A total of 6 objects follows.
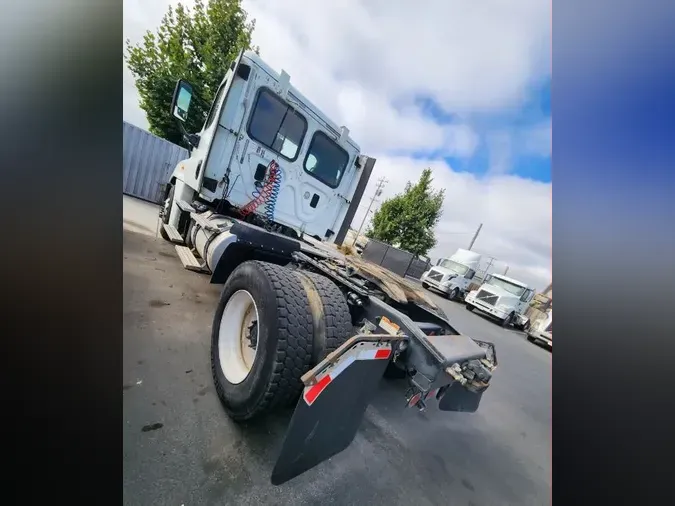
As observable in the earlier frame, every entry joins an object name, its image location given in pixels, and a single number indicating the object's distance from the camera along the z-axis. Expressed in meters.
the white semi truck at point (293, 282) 1.79
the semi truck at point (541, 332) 12.02
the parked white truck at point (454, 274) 17.17
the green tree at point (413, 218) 24.09
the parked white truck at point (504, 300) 14.34
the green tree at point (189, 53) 13.63
